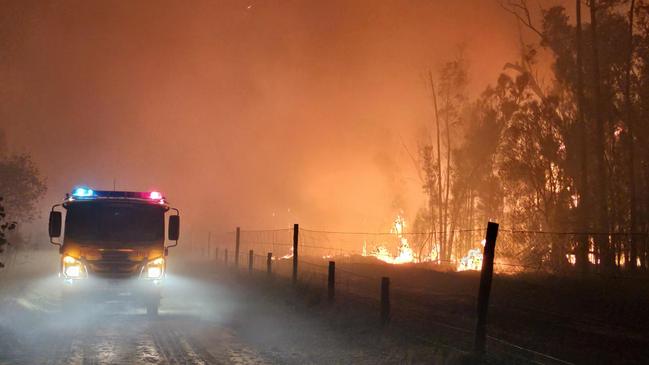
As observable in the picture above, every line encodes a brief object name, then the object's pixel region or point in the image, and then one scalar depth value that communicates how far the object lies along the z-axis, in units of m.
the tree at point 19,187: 37.22
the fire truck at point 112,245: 14.08
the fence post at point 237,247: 29.56
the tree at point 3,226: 15.91
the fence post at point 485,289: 9.43
